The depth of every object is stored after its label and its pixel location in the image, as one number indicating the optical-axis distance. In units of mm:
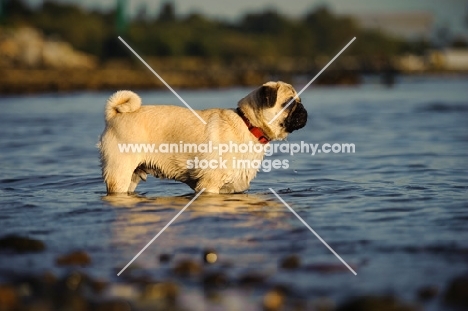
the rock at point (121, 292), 5531
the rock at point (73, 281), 5715
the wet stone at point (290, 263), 6262
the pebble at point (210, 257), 6516
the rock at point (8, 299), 5223
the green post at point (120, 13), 64688
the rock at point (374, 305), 5004
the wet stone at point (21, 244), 6984
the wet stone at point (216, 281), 5809
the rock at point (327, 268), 6141
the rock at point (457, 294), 5266
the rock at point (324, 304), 5172
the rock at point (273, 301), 5215
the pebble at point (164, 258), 6570
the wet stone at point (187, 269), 6137
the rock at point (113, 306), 5152
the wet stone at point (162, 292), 5484
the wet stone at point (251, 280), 5844
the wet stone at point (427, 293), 5406
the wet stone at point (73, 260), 6453
